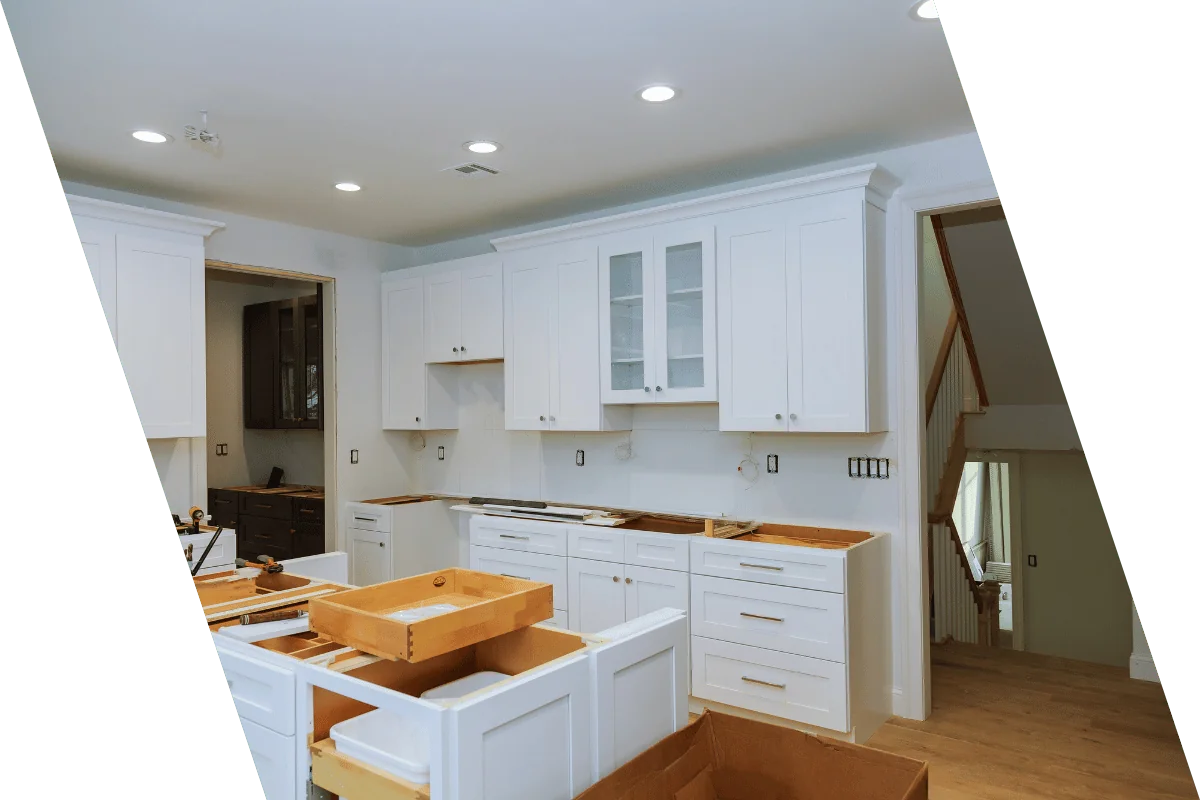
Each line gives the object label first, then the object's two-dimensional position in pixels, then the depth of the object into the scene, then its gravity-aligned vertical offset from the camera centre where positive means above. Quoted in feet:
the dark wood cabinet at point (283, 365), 19.63 +1.44
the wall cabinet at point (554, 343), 14.32 +1.37
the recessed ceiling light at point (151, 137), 11.16 +3.89
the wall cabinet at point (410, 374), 17.34 +1.00
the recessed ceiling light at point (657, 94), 9.83 +3.86
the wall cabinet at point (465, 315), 15.88 +2.08
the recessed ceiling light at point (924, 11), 7.82 +3.86
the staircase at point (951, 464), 18.88 -1.14
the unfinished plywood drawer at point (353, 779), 5.08 -2.25
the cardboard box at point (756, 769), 5.68 -2.49
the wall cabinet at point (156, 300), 12.96 +2.02
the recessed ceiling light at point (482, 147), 11.68 +3.86
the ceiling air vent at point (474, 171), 12.78 +3.88
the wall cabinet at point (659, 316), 12.92 +1.66
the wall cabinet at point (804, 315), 11.49 +1.46
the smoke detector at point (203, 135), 10.85 +3.81
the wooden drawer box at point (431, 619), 5.65 -1.46
